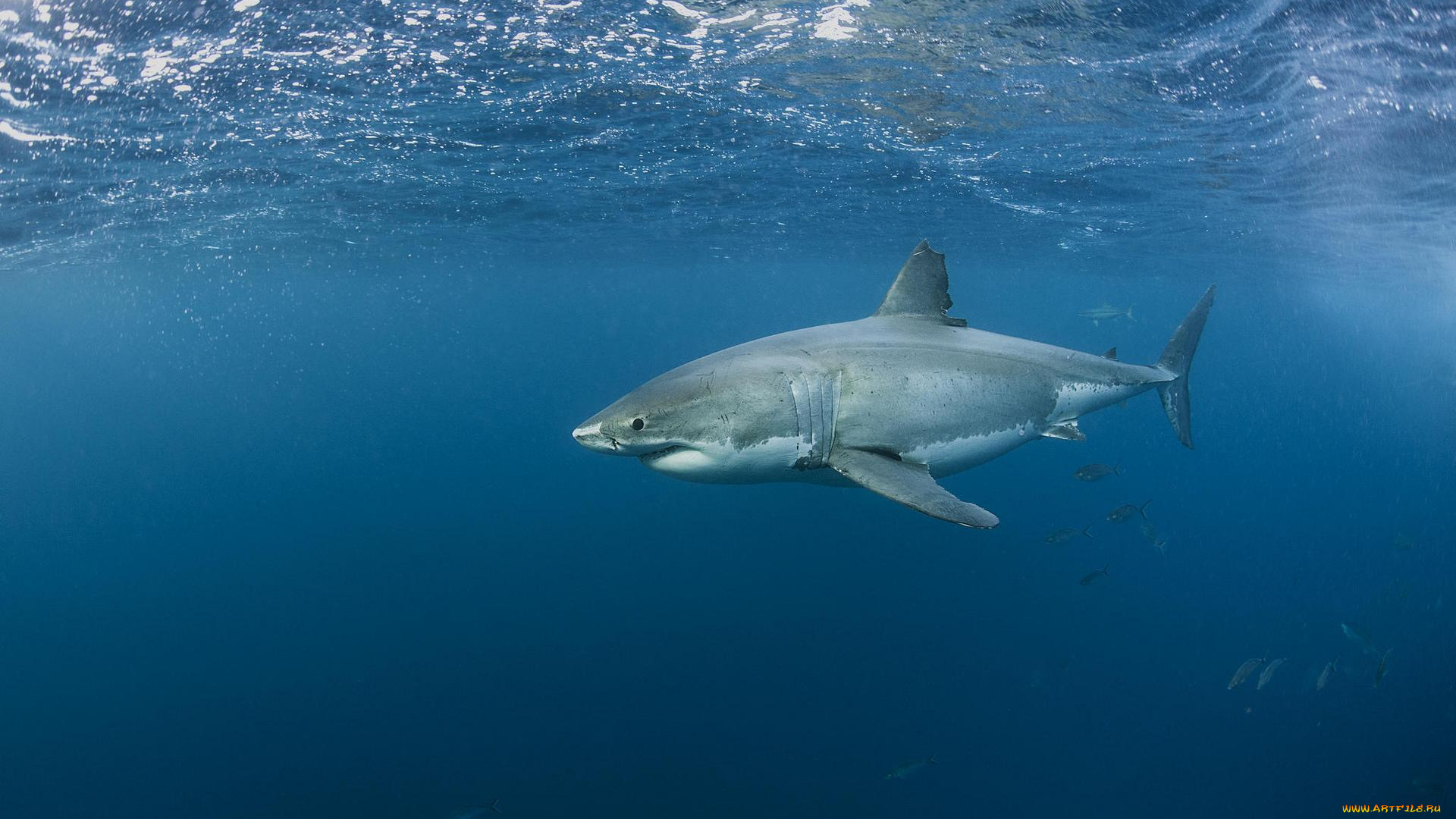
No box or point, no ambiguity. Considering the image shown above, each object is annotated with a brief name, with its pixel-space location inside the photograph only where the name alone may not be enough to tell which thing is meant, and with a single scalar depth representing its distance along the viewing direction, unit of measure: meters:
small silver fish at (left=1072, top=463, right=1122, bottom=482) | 10.88
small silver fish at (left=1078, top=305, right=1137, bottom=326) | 18.44
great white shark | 3.74
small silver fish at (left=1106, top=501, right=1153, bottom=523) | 11.10
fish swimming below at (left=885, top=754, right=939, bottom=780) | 8.61
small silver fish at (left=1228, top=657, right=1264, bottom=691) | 8.69
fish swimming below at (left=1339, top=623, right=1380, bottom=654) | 9.32
